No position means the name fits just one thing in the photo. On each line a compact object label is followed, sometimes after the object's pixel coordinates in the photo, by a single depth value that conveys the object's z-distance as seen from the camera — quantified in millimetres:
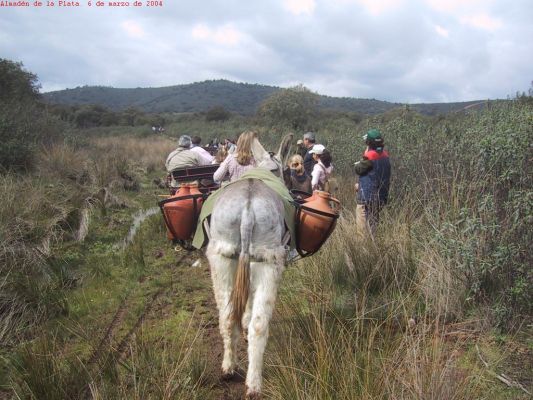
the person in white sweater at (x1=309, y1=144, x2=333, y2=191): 7613
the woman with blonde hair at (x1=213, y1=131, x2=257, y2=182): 5160
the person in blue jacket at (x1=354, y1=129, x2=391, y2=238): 6492
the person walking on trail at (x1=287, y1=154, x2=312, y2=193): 7410
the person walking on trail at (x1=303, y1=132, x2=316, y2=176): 9281
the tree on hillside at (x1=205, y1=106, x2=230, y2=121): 59509
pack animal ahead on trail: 3240
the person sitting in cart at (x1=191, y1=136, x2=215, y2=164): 9047
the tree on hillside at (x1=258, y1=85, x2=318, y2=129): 43312
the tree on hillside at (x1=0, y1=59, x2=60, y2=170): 10992
